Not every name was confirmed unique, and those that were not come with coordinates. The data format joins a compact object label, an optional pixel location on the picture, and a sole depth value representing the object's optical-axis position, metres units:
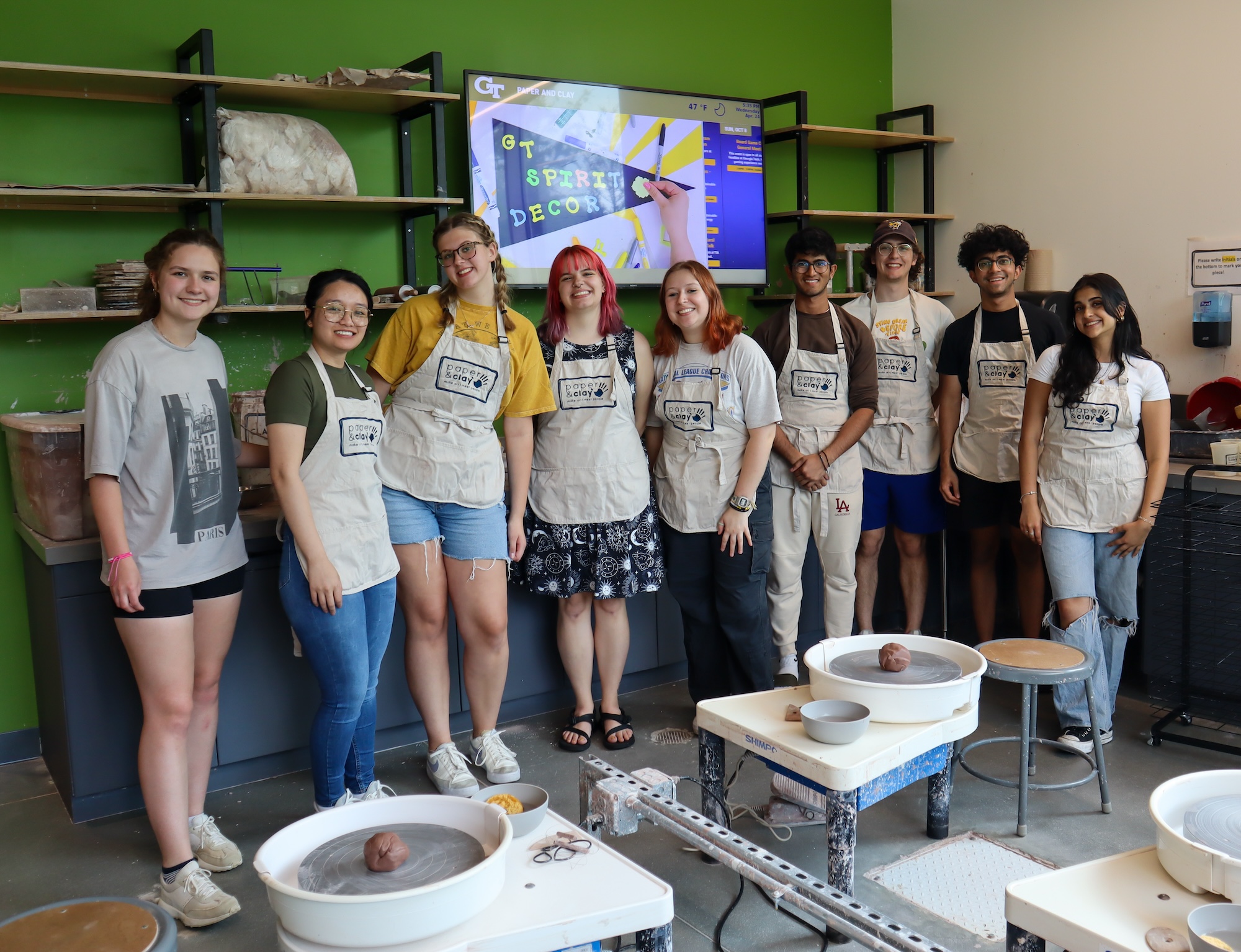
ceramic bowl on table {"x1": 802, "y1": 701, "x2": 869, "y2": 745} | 2.02
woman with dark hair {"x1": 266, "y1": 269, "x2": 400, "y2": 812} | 2.43
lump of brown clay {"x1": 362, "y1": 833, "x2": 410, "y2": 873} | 1.43
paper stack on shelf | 3.12
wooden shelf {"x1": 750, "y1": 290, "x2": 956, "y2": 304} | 4.65
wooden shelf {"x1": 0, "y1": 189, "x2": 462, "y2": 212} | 3.02
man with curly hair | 3.59
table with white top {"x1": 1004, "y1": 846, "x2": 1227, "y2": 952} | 1.26
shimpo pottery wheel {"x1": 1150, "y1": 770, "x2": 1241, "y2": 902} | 1.27
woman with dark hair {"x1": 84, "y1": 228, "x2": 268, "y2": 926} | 2.23
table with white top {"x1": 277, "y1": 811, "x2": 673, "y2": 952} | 1.35
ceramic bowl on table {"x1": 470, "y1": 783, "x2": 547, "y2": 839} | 1.62
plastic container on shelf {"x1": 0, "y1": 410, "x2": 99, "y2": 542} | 2.85
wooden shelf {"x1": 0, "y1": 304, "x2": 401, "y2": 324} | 2.99
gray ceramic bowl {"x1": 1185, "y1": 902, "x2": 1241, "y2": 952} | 1.18
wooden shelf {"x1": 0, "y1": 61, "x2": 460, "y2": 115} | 3.01
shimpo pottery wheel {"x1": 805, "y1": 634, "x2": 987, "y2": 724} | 2.10
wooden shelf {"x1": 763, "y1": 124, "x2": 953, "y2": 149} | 4.68
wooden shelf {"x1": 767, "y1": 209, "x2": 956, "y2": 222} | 4.65
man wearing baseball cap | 3.73
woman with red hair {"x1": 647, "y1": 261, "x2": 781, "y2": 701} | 3.15
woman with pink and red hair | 3.12
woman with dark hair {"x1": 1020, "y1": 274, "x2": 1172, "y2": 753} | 3.09
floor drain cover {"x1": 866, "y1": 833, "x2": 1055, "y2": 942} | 2.31
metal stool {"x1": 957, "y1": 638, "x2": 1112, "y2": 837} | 2.64
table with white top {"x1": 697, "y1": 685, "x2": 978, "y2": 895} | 1.99
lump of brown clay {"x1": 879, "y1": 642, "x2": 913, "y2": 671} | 2.22
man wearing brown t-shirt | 3.50
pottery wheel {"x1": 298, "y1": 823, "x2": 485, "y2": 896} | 1.40
